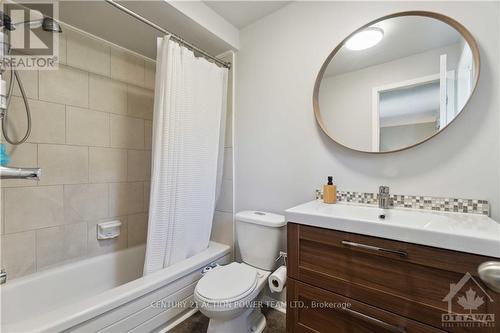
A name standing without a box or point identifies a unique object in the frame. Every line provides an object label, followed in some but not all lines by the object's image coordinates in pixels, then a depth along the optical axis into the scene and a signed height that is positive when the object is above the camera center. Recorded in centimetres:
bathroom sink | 76 -25
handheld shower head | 125 +80
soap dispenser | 143 -18
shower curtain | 148 +8
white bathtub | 106 -83
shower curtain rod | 125 +91
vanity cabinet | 78 -50
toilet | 121 -73
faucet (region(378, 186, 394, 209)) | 125 -19
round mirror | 114 +52
